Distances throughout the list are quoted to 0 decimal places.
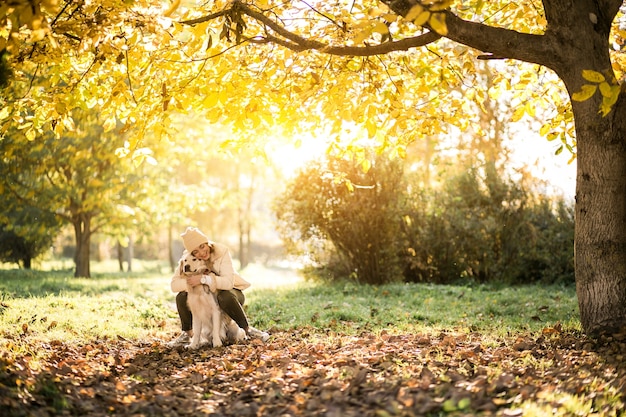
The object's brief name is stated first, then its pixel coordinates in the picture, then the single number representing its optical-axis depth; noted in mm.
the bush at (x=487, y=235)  14680
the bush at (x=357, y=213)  14180
